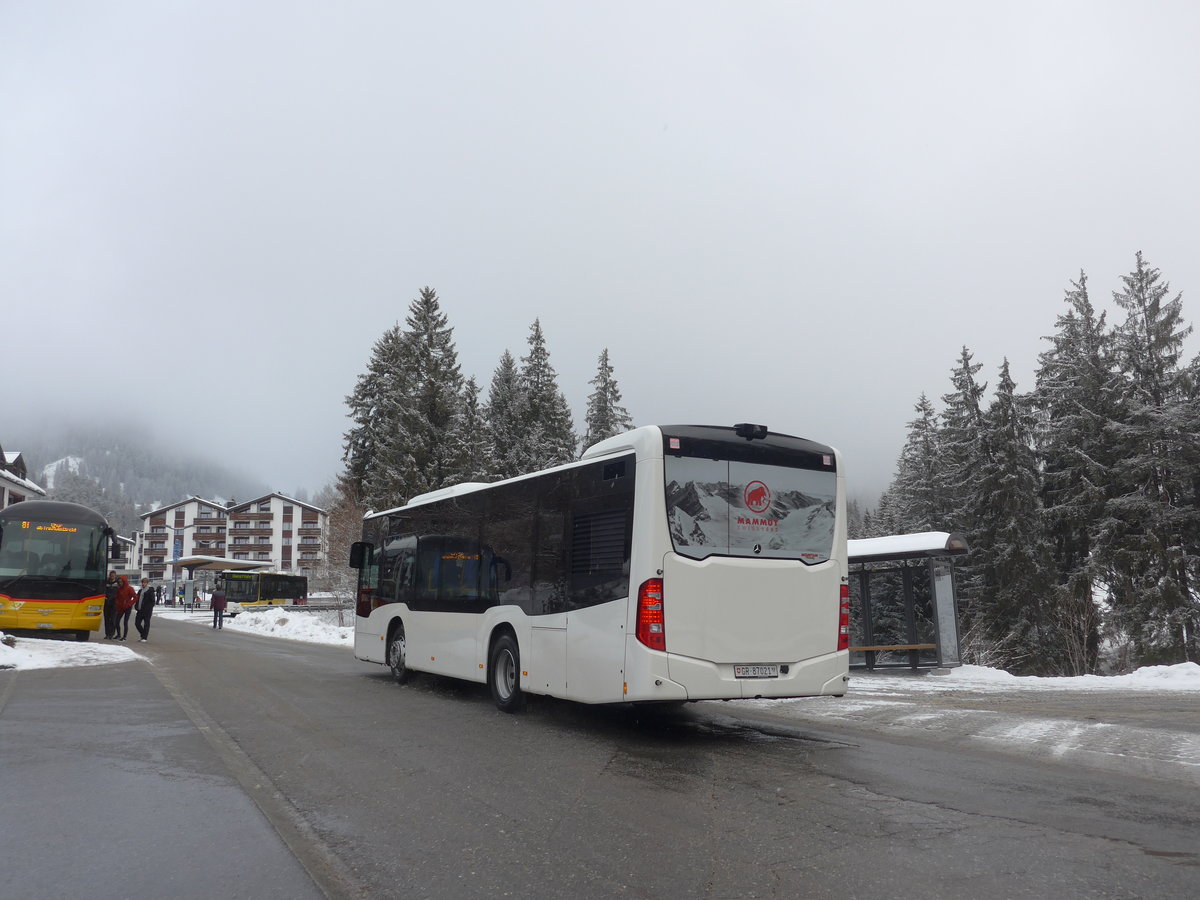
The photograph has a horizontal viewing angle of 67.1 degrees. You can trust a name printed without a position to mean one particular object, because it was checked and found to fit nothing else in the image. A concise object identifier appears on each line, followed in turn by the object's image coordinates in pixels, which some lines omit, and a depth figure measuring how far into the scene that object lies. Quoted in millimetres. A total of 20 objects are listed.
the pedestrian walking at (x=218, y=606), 42422
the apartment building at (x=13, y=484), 60838
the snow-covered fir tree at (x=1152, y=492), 32344
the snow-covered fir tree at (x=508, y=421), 62062
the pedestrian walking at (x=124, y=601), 26344
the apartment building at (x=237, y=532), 144750
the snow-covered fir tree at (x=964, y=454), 40969
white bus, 8414
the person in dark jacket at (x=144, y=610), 26330
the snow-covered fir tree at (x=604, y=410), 59938
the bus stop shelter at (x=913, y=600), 18172
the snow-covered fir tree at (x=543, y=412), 61031
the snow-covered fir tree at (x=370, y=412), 55906
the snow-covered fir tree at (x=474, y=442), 49469
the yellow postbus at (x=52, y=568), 23188
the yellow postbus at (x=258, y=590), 69069
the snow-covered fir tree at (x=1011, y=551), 36594
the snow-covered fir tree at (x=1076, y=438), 36781
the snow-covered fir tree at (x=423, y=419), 47719
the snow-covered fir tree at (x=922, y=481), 47375
